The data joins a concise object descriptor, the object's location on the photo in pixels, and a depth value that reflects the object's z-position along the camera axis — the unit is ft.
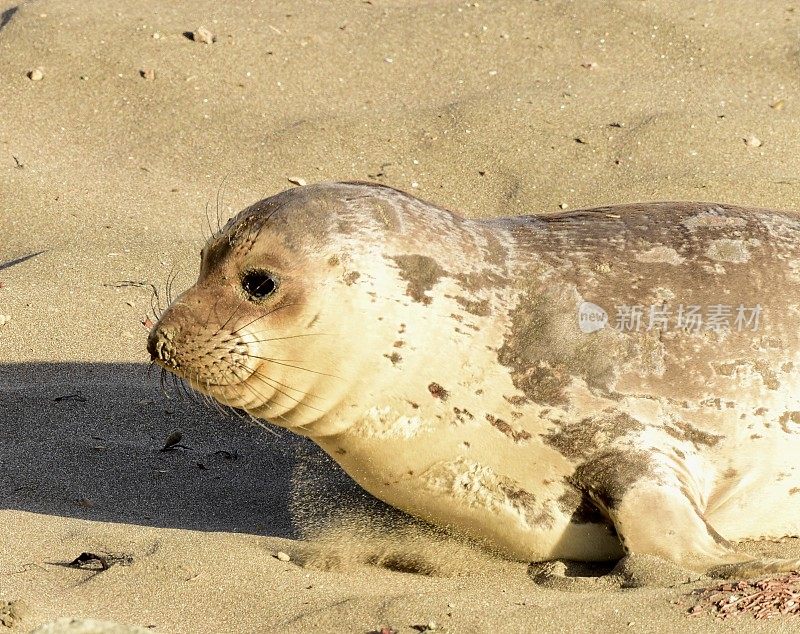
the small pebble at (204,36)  51.83
